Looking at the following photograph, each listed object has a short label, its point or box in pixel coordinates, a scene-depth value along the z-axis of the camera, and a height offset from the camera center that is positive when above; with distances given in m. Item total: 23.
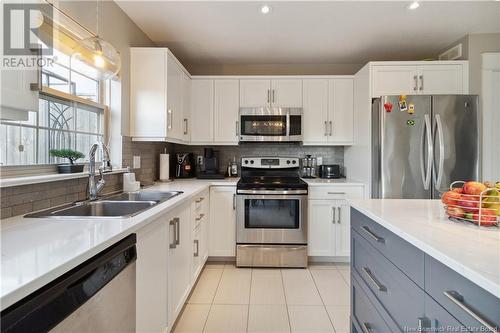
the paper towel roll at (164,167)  2.99 -0.04
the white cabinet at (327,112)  3.26 +0.63
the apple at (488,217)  1.04 -0.20
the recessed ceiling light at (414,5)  2.18 +1.29
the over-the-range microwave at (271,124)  3.21 +0.47
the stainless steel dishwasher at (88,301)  0.67 -0.41
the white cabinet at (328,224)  2.95 -0.65
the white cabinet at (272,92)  3.26 +0.86
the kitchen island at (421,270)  0.70 -0.35
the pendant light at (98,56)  1.62 +0.66
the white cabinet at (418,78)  2.78 +0.89
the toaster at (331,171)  3.35 -0.08
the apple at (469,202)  1.07 -0.15
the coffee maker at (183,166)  3.36 -0.03
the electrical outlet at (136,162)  2.52 +0.01
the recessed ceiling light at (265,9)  2.25 +1.29
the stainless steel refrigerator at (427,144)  2.53 +0.20
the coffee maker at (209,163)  3.36 +0.01
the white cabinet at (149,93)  2.47 +0.64
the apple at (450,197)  1.13 -0.14
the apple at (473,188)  1.09 -0.09
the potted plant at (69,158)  1.63 +0.03
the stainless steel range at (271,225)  2.87 -0.64
